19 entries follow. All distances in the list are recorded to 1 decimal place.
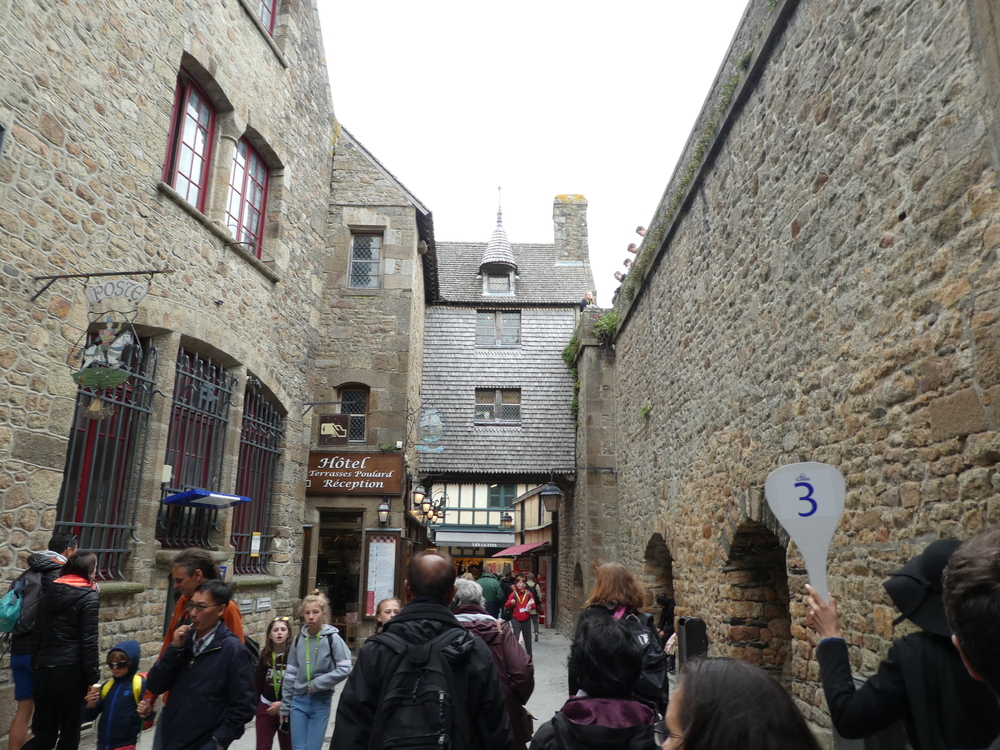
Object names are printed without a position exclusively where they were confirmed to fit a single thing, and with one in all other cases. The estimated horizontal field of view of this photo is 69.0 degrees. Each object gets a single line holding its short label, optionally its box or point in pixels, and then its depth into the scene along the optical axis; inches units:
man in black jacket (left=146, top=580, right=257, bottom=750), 126.0
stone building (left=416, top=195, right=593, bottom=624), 634.8
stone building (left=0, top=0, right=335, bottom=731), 215.0
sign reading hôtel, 457.7
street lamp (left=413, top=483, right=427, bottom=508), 490.3
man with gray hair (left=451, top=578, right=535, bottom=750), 129.2
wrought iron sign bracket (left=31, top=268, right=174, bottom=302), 215.7
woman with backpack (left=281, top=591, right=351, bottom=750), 168.2
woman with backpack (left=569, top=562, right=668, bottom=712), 118.3
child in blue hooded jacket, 143.8
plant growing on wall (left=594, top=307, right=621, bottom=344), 567.8
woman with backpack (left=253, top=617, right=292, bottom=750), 178.9
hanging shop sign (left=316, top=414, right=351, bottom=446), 461.4
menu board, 439.2
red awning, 825.4
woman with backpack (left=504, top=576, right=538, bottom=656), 421.7
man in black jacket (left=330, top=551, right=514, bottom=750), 100.7
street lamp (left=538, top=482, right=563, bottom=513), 586.2
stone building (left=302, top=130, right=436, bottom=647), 458.6
